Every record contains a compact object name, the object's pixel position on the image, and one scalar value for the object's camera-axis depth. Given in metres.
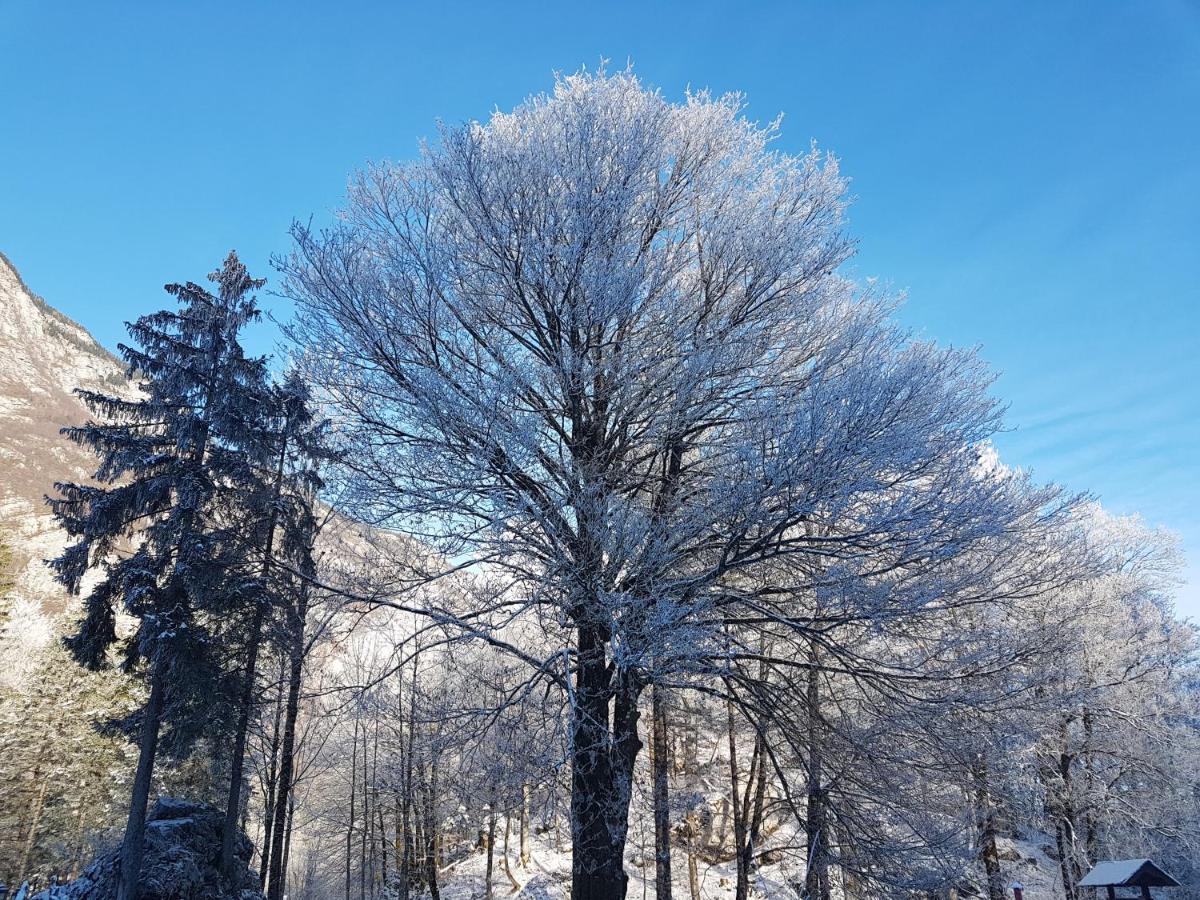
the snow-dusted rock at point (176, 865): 10.72
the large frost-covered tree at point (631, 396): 4.99
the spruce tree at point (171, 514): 11.59
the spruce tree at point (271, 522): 12.32
